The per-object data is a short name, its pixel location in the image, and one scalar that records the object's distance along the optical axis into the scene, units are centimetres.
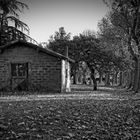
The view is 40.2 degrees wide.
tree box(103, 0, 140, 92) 1658
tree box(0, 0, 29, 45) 2430
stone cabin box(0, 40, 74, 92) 1833
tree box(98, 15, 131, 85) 2266
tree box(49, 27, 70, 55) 2734
